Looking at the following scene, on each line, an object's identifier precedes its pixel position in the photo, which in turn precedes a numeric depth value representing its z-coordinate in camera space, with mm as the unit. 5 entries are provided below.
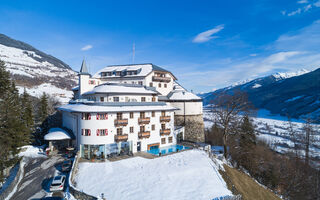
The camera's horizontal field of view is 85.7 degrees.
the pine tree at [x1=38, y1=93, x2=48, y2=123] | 52766
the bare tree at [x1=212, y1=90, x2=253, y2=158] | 34531
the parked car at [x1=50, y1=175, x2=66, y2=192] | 20922
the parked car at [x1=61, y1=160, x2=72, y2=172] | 26408
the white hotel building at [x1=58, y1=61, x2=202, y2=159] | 31062
